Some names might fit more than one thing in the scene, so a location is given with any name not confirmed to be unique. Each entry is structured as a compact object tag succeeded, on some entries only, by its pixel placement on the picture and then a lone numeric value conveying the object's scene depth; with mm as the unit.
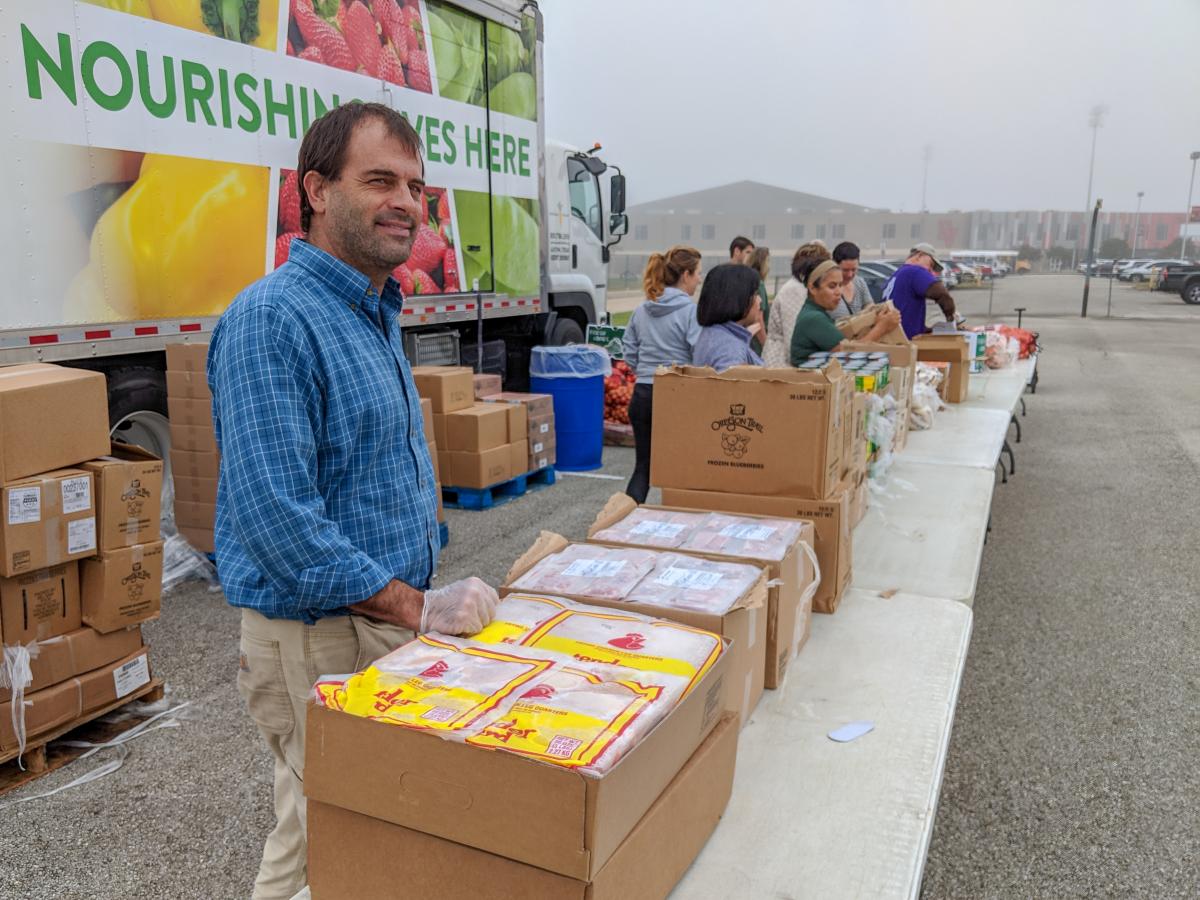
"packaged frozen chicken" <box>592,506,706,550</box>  2195
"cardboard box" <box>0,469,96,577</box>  2891
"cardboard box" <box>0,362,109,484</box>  2891
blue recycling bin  7367
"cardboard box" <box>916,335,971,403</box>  6117
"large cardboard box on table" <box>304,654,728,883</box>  1015
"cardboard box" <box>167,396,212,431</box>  4688
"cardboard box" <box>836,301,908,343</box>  5188
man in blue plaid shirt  1425
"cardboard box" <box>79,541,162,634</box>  3223
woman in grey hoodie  4988
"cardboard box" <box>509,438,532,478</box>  6605
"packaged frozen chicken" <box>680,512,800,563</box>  2055
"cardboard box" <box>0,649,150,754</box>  2994
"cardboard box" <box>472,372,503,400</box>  6859
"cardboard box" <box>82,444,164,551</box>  3230
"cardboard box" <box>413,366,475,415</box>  6121
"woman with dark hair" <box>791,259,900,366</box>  4469
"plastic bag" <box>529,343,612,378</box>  7355
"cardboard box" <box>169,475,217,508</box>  4820
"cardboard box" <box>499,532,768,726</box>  1656
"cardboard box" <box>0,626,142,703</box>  3061
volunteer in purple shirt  6914
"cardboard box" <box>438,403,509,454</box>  6176
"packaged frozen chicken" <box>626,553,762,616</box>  1712
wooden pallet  3001
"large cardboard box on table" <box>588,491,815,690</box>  1976
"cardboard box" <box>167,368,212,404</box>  4633
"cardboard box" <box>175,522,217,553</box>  4992
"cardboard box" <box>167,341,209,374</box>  4602
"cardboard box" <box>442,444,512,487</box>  6242
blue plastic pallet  6395
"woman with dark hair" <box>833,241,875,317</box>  6875
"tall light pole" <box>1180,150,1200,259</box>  52638
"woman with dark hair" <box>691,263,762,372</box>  4355
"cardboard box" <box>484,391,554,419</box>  6824
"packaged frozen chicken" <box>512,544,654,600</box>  1797
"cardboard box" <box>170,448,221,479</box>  4770
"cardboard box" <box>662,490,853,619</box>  2443
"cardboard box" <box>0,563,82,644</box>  2953
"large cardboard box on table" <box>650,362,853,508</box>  2439
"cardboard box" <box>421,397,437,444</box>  5489
